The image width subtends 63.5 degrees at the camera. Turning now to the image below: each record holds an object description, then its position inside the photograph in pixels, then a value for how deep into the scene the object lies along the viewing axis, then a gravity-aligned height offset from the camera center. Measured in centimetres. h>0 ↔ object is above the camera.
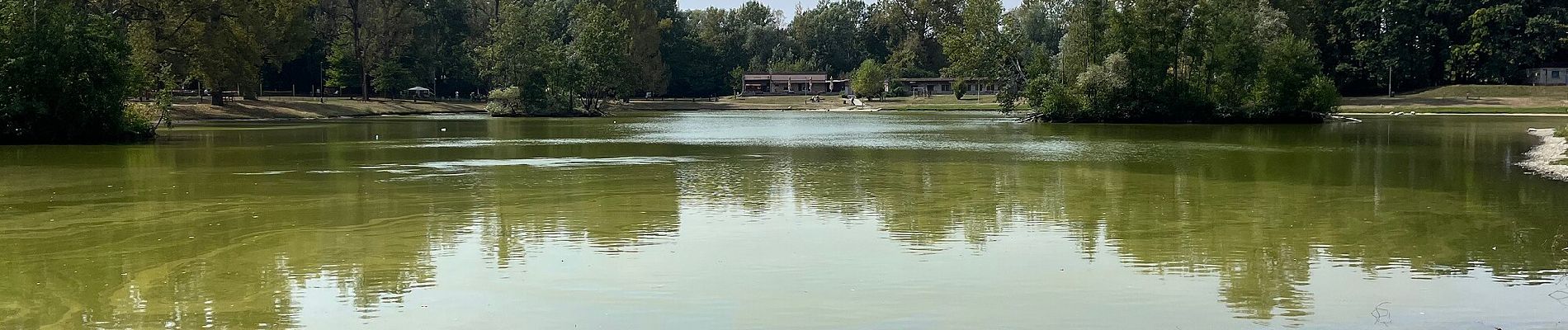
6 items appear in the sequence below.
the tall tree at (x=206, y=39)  6700 +396
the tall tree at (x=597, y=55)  9762 +402
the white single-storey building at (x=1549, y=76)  10156 +112
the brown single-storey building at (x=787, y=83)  16188 +250
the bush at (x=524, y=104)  9250 +22
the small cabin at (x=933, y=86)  14700 +167
